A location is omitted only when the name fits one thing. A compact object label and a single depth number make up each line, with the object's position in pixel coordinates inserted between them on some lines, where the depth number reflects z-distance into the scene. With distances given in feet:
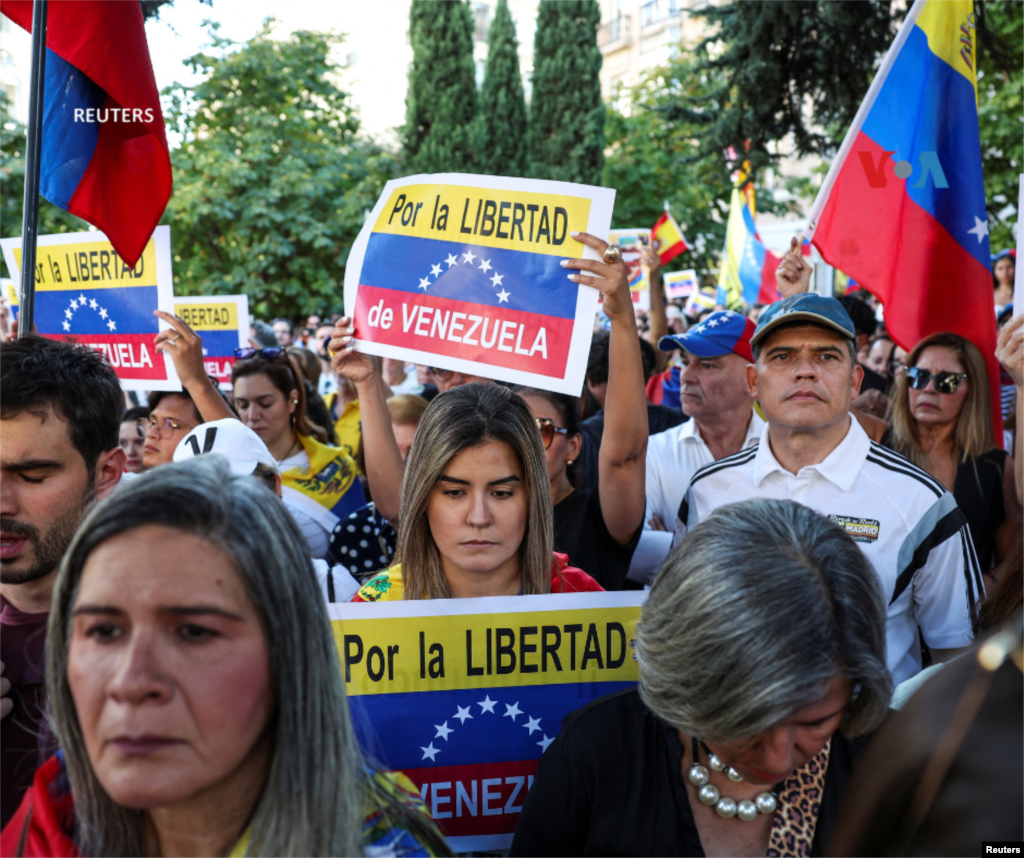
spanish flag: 40.73
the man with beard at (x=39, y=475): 6.68
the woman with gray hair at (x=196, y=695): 4.09
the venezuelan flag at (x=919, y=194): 13.42
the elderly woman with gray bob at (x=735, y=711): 5.28
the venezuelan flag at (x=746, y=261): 41.75
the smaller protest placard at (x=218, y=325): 19.49
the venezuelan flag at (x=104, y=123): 11.95
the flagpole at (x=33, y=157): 10.72
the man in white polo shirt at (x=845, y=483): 8.93
